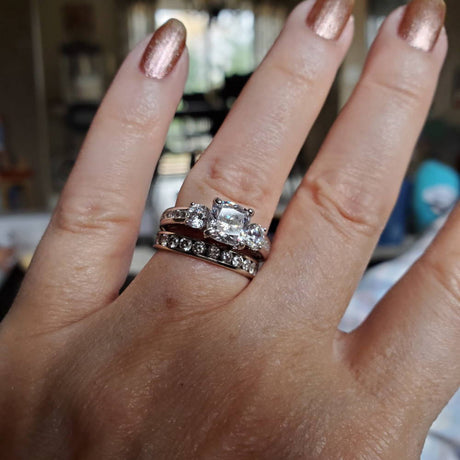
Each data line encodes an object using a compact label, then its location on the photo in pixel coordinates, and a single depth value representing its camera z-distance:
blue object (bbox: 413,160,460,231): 0.40
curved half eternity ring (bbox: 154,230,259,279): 0.09
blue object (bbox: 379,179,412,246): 0.41
